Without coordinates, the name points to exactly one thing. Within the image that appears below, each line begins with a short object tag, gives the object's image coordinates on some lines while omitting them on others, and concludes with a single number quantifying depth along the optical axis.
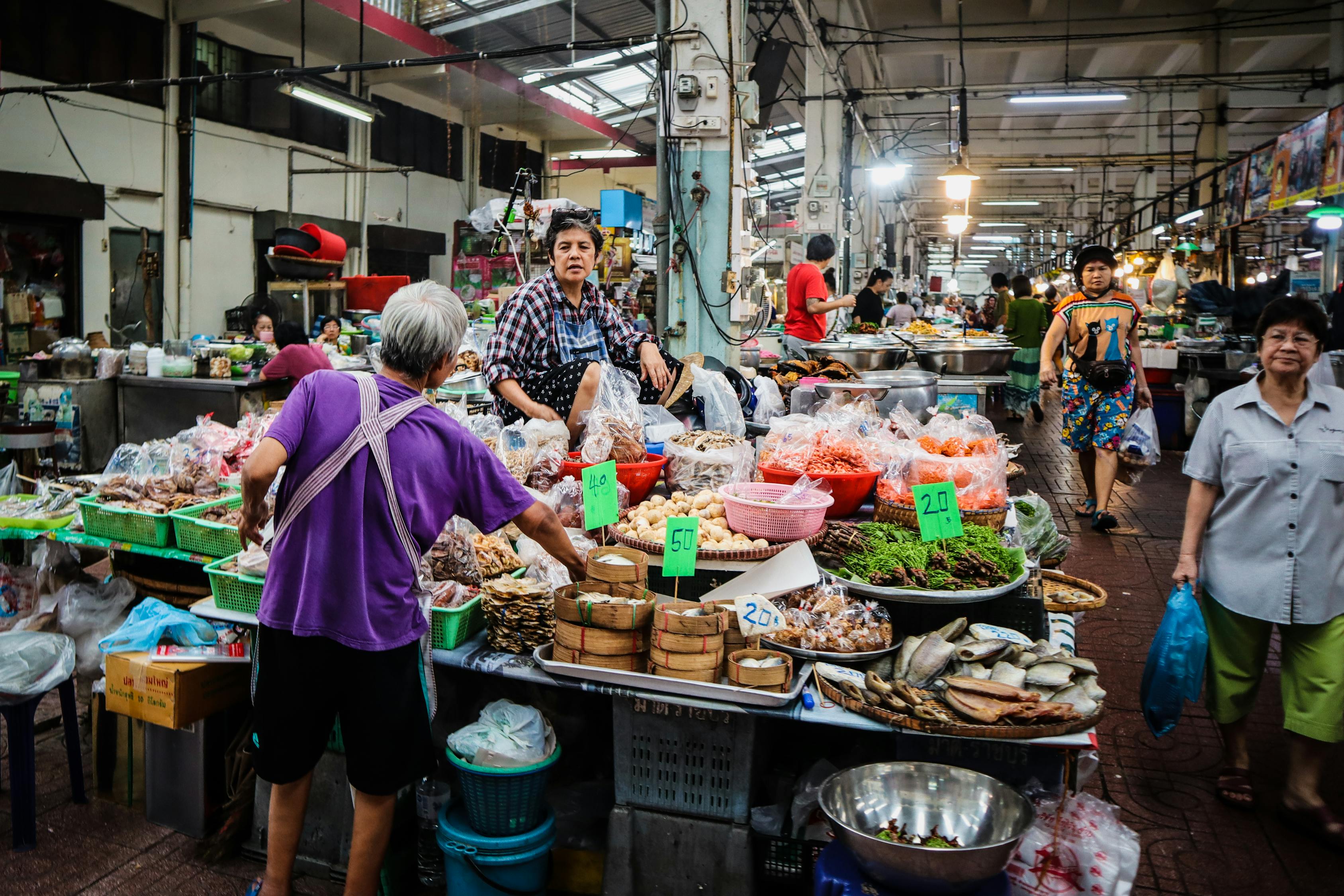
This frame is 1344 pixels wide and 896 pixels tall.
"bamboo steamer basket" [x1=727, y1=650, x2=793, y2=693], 2.53
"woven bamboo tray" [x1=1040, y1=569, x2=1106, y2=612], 3.79
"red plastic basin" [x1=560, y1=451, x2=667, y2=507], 3.72
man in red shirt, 8.18
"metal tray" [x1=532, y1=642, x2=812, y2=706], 2.52
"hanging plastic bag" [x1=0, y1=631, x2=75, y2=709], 3.06
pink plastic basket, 3.14
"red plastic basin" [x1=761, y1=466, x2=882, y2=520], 3.55
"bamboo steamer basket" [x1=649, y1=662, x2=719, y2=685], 2.59
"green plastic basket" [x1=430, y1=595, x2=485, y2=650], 2.88
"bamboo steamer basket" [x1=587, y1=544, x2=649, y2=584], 2.75
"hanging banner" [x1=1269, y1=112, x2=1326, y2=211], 11.67
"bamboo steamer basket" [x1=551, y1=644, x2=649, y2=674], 2.67
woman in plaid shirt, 4.21
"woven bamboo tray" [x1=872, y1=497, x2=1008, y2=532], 3.41
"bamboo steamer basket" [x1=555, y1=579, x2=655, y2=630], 2.64
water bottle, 2.94
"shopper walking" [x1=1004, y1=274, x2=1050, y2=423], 12.79
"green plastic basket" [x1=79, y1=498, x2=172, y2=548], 3.85
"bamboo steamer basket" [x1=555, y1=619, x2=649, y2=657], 2.66
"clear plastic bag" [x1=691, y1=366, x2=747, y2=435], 4.78
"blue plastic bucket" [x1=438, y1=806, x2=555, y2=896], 2.64
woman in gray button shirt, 3.13
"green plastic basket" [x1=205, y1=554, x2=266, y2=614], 3.07
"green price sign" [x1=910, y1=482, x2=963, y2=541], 3.07
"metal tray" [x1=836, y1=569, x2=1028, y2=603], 2.85
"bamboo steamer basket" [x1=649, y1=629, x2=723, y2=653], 2.58
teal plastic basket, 2.63
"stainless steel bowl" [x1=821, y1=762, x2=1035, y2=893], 2.18
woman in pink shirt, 8.77
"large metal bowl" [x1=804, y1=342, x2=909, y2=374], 7.39
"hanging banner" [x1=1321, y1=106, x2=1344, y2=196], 10.82
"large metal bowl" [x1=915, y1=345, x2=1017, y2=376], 7.73
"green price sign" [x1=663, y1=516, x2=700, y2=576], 2.89
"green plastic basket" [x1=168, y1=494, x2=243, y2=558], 3.66
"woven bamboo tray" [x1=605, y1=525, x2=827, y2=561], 3.07
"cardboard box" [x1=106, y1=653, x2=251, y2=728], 3.11
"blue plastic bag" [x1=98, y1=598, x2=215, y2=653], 3.35
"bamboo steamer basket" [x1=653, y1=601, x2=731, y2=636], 2.57
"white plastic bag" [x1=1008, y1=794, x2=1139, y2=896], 2.40
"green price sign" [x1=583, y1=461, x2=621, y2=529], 2.99
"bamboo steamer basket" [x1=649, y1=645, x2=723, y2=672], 2.59
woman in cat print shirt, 6.70
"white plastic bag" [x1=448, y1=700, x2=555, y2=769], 2.67
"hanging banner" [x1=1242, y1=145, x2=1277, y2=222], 13.84
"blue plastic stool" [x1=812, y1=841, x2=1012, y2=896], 2.25
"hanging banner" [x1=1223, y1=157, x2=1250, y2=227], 15.11
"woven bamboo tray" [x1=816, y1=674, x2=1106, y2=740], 2.37
